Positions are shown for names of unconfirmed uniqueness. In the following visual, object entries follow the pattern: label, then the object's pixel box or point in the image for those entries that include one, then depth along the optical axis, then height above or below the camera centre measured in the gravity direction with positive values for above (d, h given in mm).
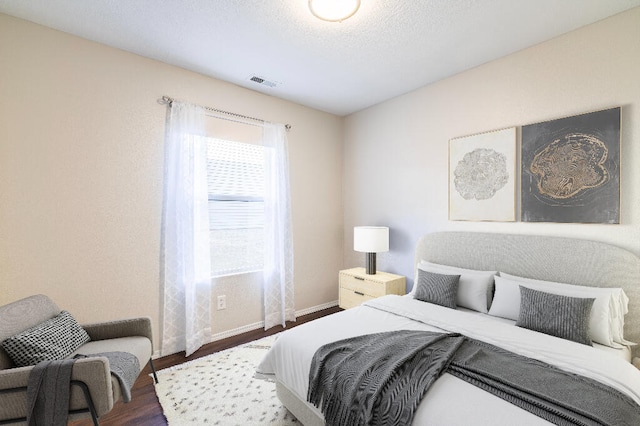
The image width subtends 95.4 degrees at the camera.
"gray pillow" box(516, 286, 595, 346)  1812 -699
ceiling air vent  3045 +1384
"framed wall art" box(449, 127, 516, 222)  2609 +307
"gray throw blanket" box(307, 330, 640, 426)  1189 -802
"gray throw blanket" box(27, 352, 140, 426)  1438 -900
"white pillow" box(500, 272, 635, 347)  1879 -641
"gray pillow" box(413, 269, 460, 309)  2453 -695
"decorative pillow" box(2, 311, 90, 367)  1624 -770
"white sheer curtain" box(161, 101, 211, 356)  2768 -160
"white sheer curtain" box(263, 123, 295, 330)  3432 -249
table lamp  3350 -374
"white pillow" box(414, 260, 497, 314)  2393 -677
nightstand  3191 -868
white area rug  1909 -1357
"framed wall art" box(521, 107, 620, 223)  2100 +299
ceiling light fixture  1842 +1306
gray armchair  1443 -875
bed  1264 -808
